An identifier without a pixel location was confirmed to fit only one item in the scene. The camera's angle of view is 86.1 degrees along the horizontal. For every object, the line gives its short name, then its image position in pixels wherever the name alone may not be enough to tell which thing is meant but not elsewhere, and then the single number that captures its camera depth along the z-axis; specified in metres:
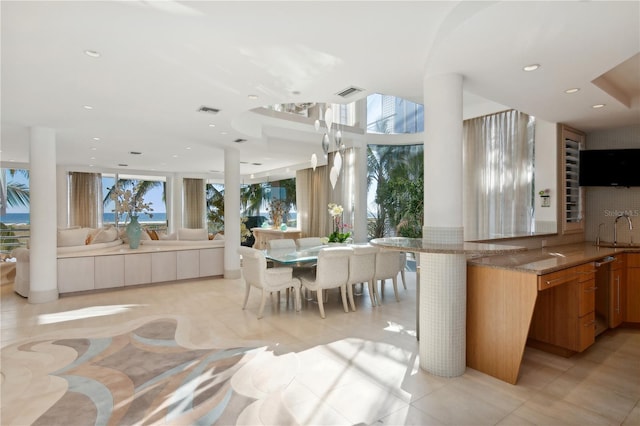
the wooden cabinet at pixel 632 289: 3.88
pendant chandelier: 4.77
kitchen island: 2.59
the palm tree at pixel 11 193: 9.45
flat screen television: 4.37
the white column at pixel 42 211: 5.16
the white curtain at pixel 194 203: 12.79
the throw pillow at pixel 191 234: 7.29
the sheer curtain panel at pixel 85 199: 10.42
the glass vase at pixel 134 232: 6.46
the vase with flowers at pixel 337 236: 6.01
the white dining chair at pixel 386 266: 4.89
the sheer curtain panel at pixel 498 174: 4.96
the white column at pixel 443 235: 2.79
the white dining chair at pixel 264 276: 4.33
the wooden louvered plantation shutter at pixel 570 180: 4.50
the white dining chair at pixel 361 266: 4.64
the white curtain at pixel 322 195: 8.22
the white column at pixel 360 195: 7.68
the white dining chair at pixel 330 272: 4.39
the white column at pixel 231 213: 6.85
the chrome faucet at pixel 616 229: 4.49
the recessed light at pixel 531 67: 2.69
